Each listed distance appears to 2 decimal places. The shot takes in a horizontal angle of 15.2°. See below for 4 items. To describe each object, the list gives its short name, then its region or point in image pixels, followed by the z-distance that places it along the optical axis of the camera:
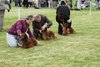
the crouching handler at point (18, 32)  11.50
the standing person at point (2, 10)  16.81
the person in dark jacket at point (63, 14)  15.24
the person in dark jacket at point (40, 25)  13.45
